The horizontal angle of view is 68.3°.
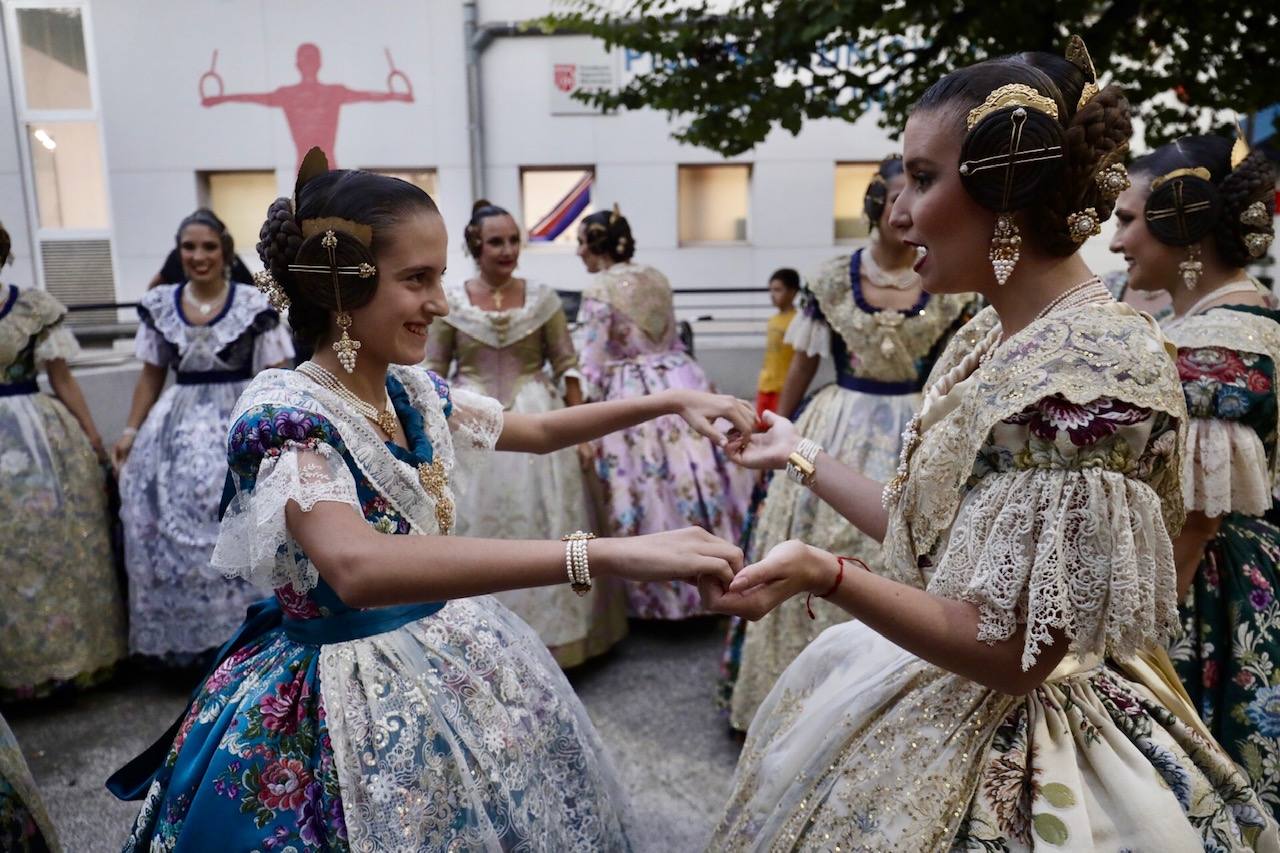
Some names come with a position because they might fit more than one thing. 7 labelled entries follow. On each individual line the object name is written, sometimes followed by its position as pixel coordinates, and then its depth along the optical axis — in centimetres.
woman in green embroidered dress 221
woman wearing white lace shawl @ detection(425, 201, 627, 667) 418
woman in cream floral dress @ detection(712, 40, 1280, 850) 138
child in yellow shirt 633
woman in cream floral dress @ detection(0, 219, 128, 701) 395
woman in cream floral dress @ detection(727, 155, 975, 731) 344
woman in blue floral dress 157
